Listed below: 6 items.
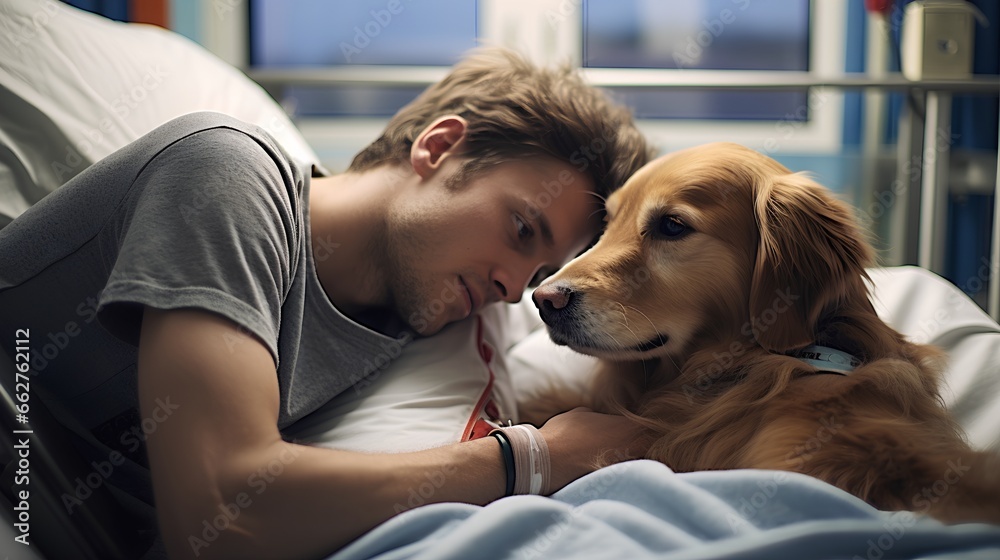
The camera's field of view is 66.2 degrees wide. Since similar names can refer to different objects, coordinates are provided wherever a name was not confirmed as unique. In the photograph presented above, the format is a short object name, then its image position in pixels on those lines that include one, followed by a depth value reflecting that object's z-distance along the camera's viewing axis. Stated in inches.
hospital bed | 34.9
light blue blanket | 33.4
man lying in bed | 36.0
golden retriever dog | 45.3
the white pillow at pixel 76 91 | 57.0
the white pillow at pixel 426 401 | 50.7
